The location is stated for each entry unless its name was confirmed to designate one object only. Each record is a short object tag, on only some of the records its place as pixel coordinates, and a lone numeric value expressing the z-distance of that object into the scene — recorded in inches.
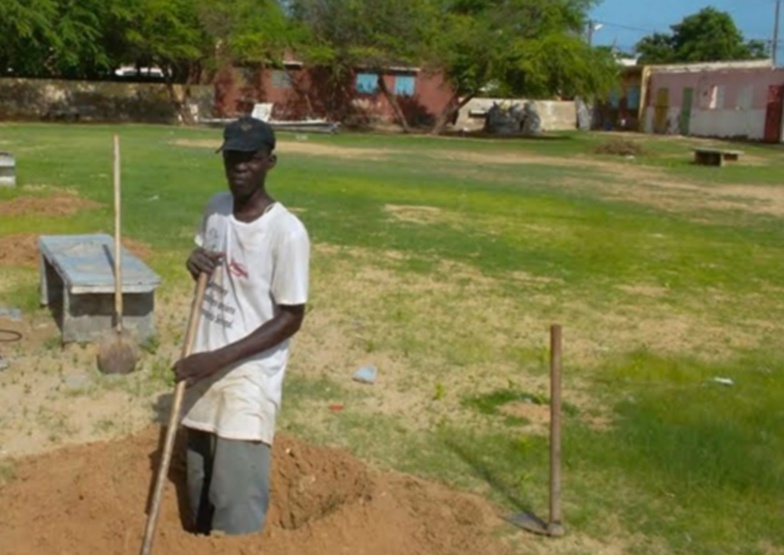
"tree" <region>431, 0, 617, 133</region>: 1544.0
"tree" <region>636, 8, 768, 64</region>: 2874.0
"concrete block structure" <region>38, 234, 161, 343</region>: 275.1
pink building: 1791.3
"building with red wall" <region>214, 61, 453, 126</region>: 1711.4
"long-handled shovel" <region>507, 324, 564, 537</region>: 179.8
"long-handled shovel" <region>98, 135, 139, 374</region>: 259.6
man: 152.2
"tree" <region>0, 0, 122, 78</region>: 1360.7
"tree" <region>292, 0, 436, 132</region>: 1603.1
